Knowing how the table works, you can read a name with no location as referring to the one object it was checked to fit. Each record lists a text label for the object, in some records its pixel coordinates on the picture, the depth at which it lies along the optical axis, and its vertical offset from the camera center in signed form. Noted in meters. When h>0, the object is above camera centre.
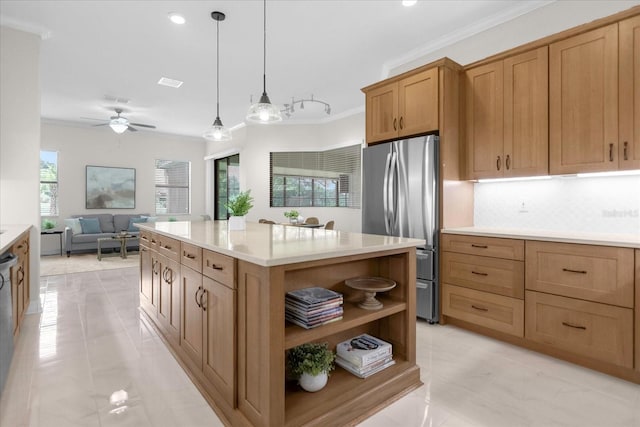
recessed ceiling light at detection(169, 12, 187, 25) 3.21 +1.92
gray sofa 6.88 -0.44
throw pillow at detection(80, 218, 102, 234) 7.18 -0.28
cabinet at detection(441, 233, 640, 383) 2.13 -0.62
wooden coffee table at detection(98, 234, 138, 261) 6.60 -0.54
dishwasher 1.93 -0.66
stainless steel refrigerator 3.11 +0.14
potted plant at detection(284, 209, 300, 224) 6.27 -0.06
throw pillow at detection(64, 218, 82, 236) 7.00 -0.27
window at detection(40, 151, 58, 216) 7.21 +0.63
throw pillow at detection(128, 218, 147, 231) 7.81 -0.20
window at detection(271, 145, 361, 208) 7.04 +0.76
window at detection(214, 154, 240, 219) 8.52 +0.86
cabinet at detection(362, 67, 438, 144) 3.17 +1.10
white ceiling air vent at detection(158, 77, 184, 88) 4.89 +1.97
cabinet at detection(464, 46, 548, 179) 2.74 +0.86
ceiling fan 5.80 +1.56
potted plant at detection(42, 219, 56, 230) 6.93 -0.27
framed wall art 7.65 +0.59
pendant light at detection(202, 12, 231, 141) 3.63 +0.90
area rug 5.60 -0.95
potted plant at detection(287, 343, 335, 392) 1.72 -0.80
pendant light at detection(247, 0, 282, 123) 2.84 +0.87
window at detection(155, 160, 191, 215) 8.70 +0.70
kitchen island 1.47 -0.57
